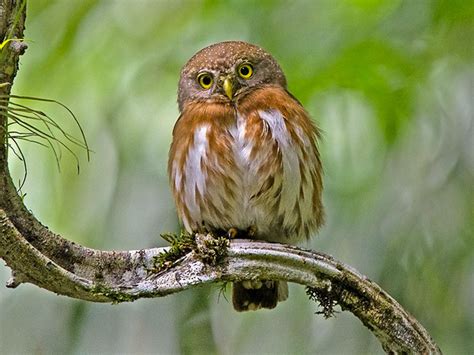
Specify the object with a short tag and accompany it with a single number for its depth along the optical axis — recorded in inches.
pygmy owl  279.9
